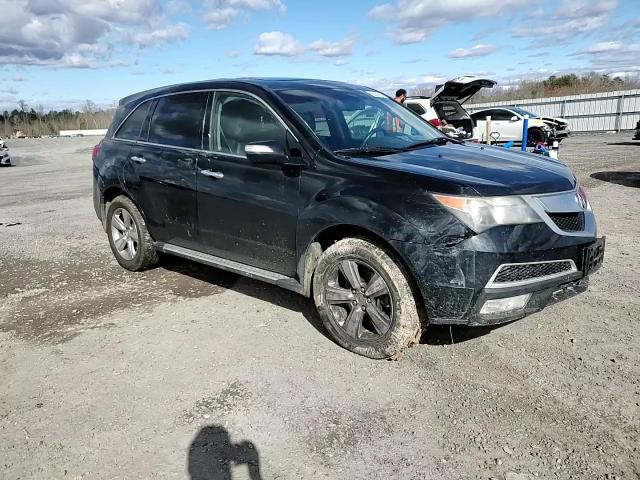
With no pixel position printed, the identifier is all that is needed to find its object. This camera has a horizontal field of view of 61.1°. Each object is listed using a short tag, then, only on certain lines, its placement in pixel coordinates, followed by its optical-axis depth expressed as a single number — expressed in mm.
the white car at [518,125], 20625
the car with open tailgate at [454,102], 10938
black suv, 3227
